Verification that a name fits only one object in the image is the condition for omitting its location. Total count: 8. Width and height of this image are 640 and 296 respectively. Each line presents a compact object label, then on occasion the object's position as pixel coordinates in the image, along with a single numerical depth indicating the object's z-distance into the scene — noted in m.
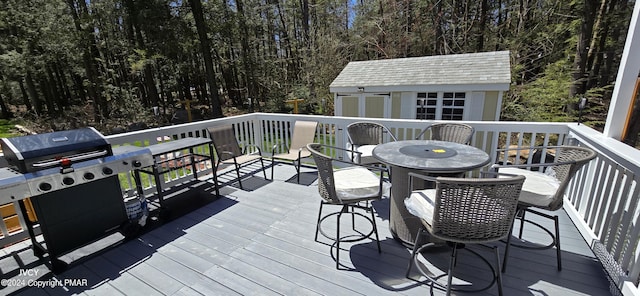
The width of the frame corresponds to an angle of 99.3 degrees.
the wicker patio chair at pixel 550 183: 1.90
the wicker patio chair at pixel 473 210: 1.49
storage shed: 7.63
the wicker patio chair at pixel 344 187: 2.17
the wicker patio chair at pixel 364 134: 3.74
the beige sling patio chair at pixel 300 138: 4.22
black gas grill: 2.06
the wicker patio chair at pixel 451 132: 3.29
